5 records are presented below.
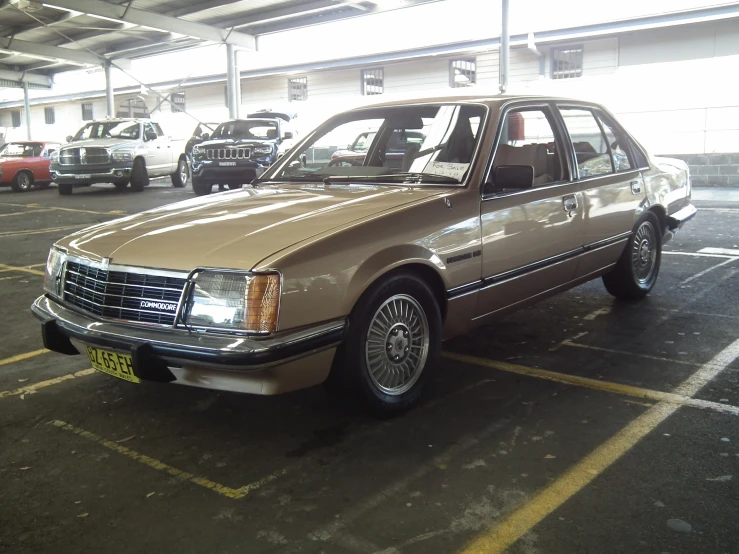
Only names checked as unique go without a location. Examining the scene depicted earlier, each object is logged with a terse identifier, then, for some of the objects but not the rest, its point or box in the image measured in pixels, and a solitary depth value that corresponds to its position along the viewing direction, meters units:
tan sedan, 2.91
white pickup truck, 16.73
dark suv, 14.71
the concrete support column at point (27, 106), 33.81
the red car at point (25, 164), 19.61
